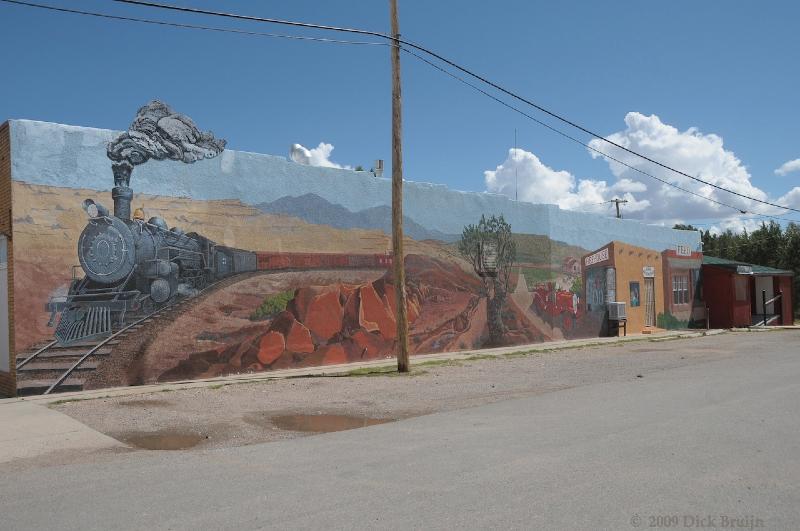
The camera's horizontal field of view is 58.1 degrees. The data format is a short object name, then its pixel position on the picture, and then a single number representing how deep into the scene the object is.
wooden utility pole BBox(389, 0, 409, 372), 16.30
